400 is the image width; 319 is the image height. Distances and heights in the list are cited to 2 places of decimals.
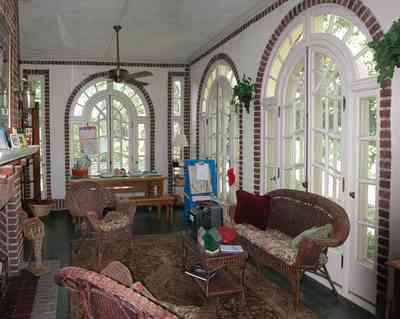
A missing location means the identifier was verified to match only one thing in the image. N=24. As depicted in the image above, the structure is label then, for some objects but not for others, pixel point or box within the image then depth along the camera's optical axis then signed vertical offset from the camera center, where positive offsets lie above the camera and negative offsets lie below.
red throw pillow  5.02 -0.70
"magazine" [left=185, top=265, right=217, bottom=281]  3.88 -1.14
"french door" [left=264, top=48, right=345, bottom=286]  4.34 +0.22
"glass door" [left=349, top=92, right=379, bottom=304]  3.88 -0.49
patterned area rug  3.82 -1.41
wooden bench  7.51 -0.87
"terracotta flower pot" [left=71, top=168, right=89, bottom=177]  8.09 -0.36
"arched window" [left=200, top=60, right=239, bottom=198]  7.08 +0.55
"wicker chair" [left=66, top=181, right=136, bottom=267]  5.46 -0.83
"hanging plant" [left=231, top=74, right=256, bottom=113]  6.00 +0.86
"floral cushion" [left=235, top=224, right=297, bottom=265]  3.97 -0.94
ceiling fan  6.83 +1.26
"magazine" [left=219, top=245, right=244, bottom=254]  4.00 -0.93
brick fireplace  4.71 -0.89
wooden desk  7.84 -0.59
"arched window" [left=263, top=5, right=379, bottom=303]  3.94 +0.32
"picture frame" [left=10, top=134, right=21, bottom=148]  4.12 +0.13
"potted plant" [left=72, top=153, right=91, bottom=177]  8.09 -0.27
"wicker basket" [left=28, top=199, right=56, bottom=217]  6.50 -0.85
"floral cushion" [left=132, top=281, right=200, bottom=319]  2.59 -0.98
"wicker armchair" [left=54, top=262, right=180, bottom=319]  1.86 -0.67
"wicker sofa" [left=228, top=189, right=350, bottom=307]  3.80 -0.87
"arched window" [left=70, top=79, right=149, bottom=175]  9.30 +0.67
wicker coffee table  3.74 -1.18
